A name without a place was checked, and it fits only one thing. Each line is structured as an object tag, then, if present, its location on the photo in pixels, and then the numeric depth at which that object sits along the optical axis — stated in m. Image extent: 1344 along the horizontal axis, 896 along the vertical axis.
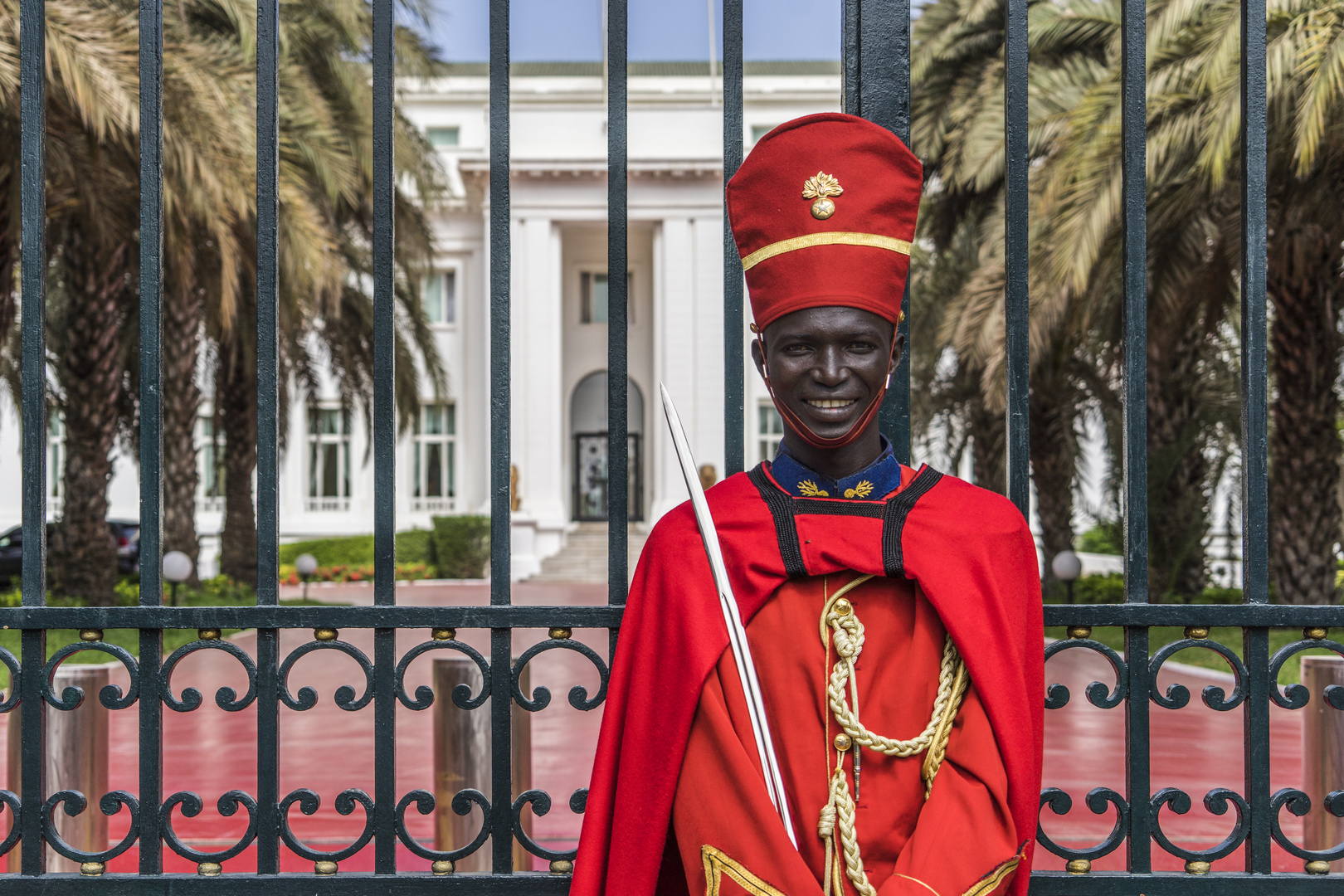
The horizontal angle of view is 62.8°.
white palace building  23.12
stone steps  21.19
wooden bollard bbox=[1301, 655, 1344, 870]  3.11
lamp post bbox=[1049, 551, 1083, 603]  10.16
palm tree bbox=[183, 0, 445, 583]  10.33
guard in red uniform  1.77
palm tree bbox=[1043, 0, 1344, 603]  7.08
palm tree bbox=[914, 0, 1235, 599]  8.59
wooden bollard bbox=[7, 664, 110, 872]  3.19
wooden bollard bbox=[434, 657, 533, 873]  3.31
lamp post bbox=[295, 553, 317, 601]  13.84
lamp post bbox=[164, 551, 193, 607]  9.51
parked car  19.11
